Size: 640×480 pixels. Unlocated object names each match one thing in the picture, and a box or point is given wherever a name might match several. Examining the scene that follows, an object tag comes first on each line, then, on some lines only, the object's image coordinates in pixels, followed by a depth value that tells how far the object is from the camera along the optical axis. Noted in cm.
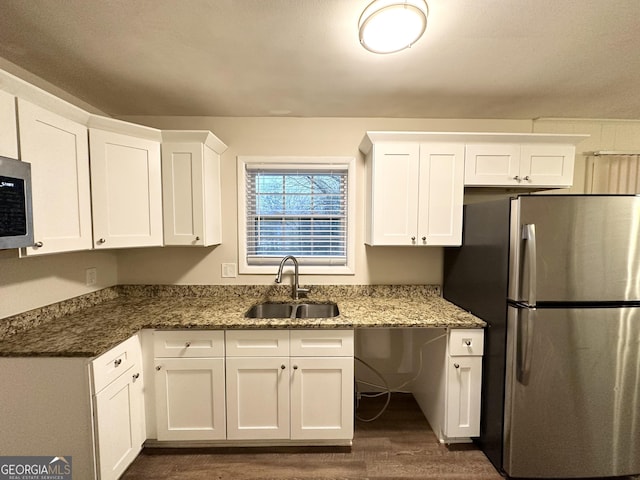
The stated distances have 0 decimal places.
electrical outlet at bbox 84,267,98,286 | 193
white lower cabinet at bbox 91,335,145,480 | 130
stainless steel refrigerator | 141
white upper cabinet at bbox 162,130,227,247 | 188
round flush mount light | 105
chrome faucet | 212
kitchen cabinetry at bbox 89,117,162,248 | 161
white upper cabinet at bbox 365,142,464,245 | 193
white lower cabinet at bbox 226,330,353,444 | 167
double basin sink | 215
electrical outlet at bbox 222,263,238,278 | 228
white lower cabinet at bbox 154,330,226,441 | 165
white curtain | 219
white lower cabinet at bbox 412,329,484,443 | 169
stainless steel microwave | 108
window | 228
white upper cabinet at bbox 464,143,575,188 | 194
